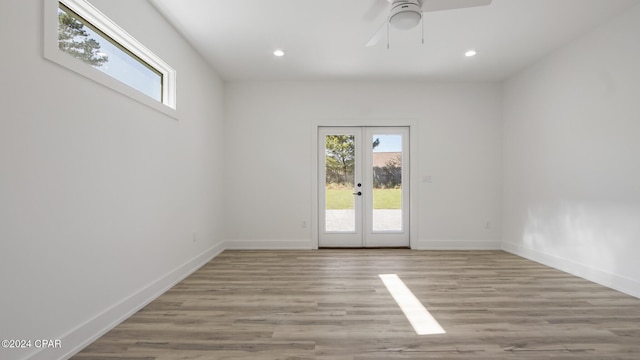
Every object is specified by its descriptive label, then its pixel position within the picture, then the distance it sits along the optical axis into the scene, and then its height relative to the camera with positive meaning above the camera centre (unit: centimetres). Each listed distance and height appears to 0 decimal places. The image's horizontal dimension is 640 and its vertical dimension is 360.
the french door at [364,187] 493 -10
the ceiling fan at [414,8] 222 +139
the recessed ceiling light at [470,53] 377 +172
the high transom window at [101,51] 184 +103
